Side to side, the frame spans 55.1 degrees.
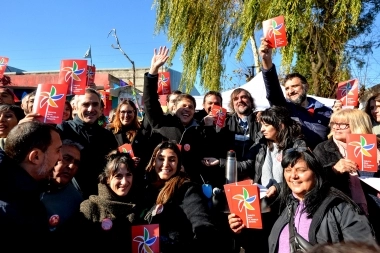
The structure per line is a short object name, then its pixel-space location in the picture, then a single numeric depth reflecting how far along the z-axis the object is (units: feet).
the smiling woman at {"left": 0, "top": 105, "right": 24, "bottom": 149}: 10.31
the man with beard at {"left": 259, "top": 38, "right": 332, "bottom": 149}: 11.45
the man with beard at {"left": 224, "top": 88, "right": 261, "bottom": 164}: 13.43
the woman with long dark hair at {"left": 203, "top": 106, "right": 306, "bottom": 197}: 9.98
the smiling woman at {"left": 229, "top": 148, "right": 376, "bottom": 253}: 6.97
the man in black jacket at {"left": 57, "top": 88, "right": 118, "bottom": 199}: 10.26
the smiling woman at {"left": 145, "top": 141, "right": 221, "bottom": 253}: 8.50
